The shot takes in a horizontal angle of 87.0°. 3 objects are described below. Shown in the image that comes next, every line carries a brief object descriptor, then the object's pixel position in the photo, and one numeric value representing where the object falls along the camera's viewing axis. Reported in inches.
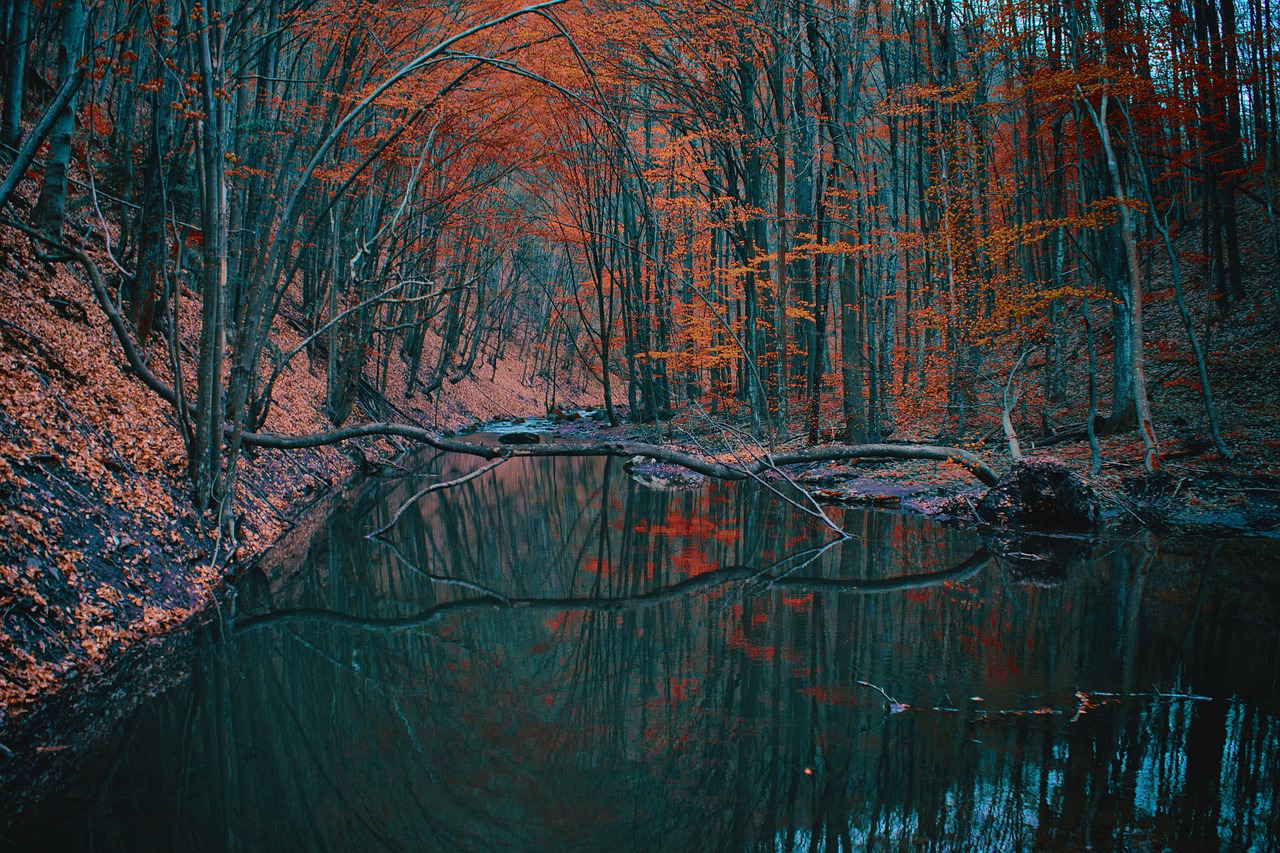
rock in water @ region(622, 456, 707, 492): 520.4
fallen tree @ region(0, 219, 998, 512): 232.8
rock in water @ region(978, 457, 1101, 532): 333.1
